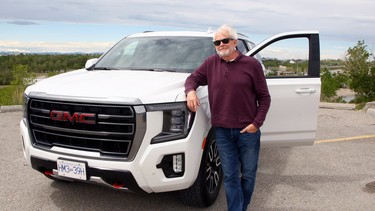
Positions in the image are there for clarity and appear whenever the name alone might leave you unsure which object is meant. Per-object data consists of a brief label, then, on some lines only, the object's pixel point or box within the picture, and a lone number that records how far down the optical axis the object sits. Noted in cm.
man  321
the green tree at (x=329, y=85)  1975
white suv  322
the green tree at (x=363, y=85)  1987
